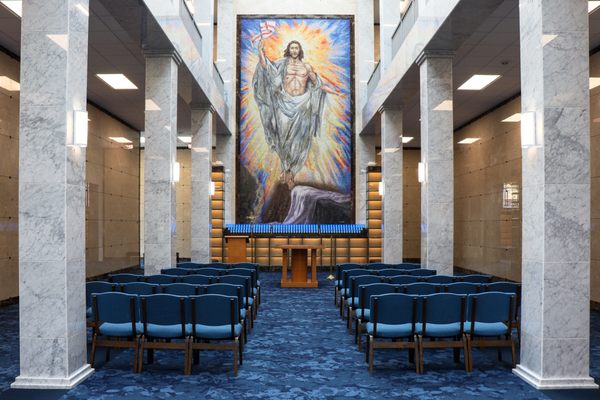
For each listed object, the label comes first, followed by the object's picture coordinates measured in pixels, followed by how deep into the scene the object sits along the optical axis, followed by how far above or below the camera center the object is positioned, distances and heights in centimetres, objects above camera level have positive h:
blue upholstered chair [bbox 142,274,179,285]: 891 -96
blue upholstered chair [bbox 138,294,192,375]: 673 -125
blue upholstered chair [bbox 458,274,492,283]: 893 -96
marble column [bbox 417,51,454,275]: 1146 +110
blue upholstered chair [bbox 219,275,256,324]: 913 -104
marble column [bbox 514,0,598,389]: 617 +18
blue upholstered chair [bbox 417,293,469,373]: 681 -123
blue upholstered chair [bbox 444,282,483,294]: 805 -99
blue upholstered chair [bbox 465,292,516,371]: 692 -123
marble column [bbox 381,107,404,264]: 1628 +98
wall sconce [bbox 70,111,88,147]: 645 +103
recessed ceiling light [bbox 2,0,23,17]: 942 +362
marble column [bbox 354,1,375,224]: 2189 +491
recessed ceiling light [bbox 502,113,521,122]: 1636 +301
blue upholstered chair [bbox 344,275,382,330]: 902 -112
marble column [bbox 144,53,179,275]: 1133 +100
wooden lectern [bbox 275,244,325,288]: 1566 -149
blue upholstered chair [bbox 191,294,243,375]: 671 -124
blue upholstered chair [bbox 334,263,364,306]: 1162 -110
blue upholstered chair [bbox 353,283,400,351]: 784 -105
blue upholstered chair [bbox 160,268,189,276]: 1055 -100
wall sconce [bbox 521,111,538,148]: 646 +102
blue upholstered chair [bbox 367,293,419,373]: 678 -123
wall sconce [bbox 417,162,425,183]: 1166 +97
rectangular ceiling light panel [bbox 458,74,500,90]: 1465 +370
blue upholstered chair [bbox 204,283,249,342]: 778 -101
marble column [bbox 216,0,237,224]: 2181 +521
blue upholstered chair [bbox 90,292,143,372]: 681 -123
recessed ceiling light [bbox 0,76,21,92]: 1217 +297
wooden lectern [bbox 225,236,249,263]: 1936 -103
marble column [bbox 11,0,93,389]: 616 +16
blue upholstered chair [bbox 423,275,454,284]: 907 -97
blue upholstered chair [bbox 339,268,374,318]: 1026 -115
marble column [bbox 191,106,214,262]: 1622 +102
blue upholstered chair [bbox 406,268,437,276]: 1050 -100
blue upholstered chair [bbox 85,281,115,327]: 795 -100
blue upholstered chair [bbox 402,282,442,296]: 803 -99
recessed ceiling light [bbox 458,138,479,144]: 2066 +297
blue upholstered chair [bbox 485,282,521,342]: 792 -99
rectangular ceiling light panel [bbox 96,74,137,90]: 1483 +373
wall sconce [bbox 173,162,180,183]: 1165 +97
